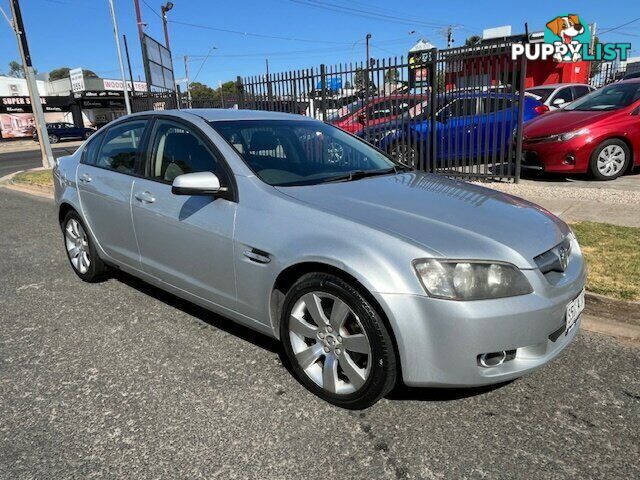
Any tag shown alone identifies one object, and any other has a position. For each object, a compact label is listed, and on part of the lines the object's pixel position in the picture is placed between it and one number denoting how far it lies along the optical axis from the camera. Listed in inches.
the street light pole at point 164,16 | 1167.7
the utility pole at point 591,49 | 1095.6
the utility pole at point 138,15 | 791.7
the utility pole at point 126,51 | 1739.7
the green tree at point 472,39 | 2320.6
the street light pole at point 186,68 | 1884.1
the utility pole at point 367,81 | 368.8
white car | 538.9
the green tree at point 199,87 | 4156.0
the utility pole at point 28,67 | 570.3
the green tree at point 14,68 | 4588.6
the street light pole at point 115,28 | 1030.4
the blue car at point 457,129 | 336.5
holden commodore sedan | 92.2
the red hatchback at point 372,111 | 368.2
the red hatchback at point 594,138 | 319.9
